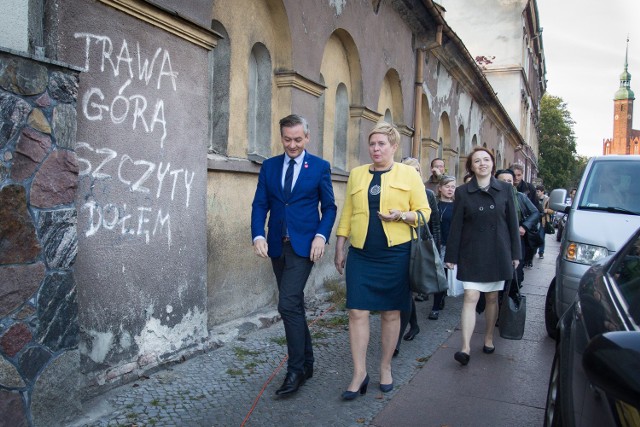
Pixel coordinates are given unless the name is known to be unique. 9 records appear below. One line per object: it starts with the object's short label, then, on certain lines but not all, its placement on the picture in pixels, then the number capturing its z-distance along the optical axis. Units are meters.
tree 57.47
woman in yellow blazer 3.92
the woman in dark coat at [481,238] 4.85
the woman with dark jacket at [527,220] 6.19
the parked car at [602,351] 1.36
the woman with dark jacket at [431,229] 5.46
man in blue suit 4.00
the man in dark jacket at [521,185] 8.98
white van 5.19
